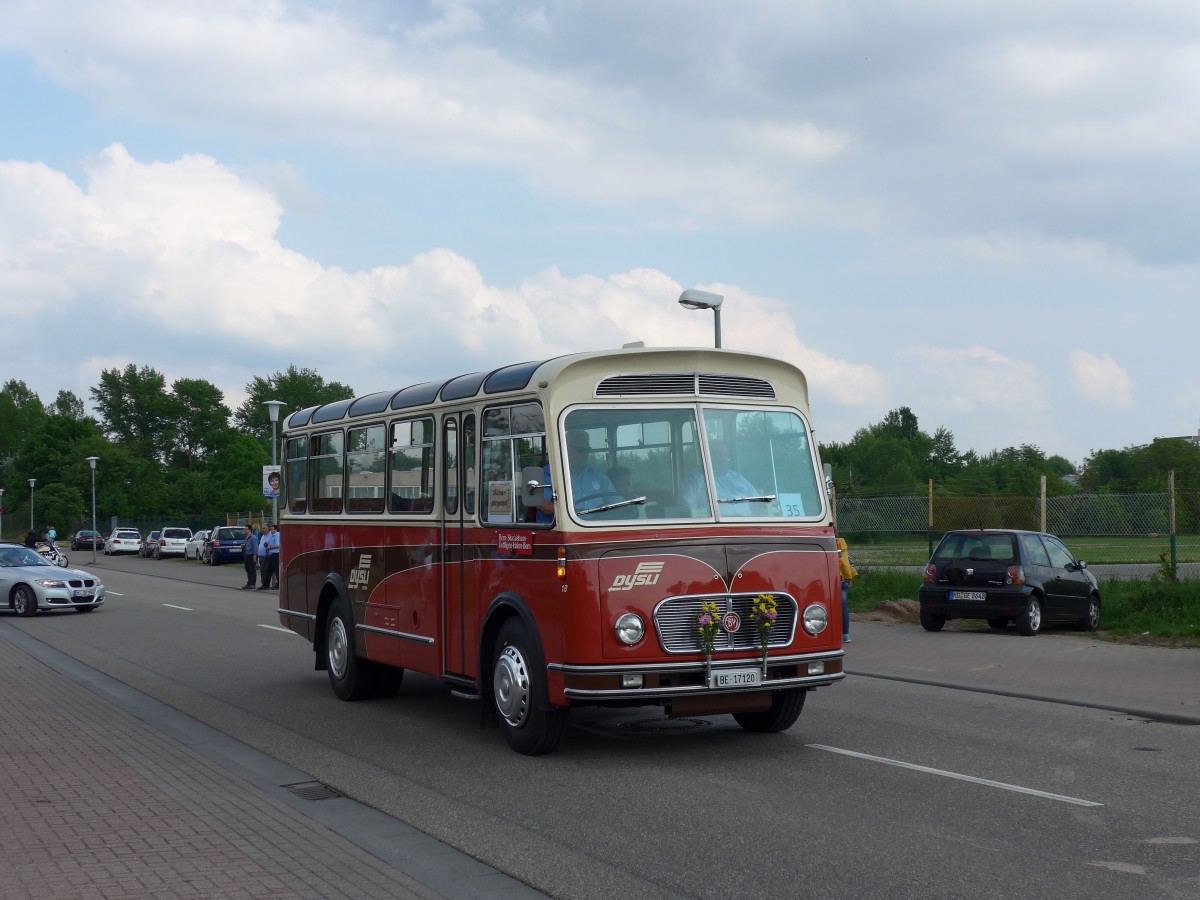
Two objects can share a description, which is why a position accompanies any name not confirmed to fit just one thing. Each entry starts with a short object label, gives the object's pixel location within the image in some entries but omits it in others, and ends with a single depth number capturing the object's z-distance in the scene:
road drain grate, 8.02
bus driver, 8.82
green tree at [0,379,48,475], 147.00
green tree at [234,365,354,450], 131.50
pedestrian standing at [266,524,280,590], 33.37
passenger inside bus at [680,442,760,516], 9.09
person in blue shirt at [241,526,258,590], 36.38
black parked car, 18.64
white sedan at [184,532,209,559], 58.78
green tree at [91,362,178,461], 132.25
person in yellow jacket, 16.55
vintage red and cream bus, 8.62
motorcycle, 50.66
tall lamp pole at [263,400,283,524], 36.73
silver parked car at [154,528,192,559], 65.12
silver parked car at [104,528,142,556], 75.31
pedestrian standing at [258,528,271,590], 34.53
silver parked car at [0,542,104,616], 25.55
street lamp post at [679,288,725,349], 22.33
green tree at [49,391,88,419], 153.25
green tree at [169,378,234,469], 130.25
